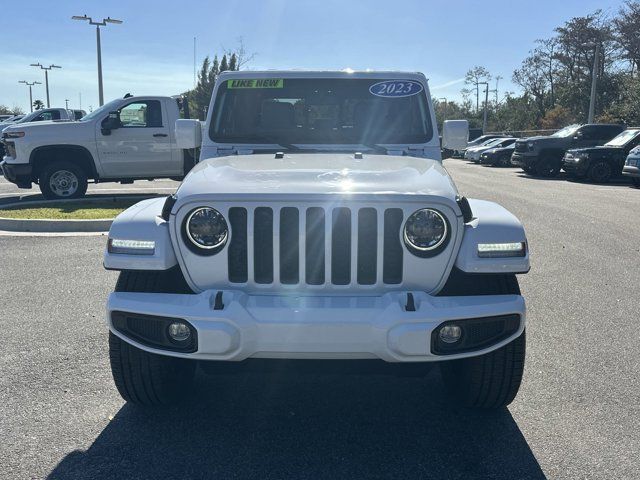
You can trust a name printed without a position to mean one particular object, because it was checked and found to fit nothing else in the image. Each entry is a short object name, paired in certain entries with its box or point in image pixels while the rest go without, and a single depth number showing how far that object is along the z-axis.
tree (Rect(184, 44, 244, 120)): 50.62
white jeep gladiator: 2.85
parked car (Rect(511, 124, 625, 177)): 21.95
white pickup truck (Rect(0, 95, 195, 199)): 11.93
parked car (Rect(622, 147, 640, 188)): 17.19
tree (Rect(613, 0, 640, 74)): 46.28
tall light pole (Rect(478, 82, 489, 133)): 64.38
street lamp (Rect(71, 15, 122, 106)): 25.92
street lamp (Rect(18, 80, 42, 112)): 68.50
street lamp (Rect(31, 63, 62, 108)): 50.67
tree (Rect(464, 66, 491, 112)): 76.12
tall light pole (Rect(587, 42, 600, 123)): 33.69
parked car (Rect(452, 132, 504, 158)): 38.71
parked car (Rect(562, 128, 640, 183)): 19.70
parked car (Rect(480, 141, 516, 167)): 30.84
